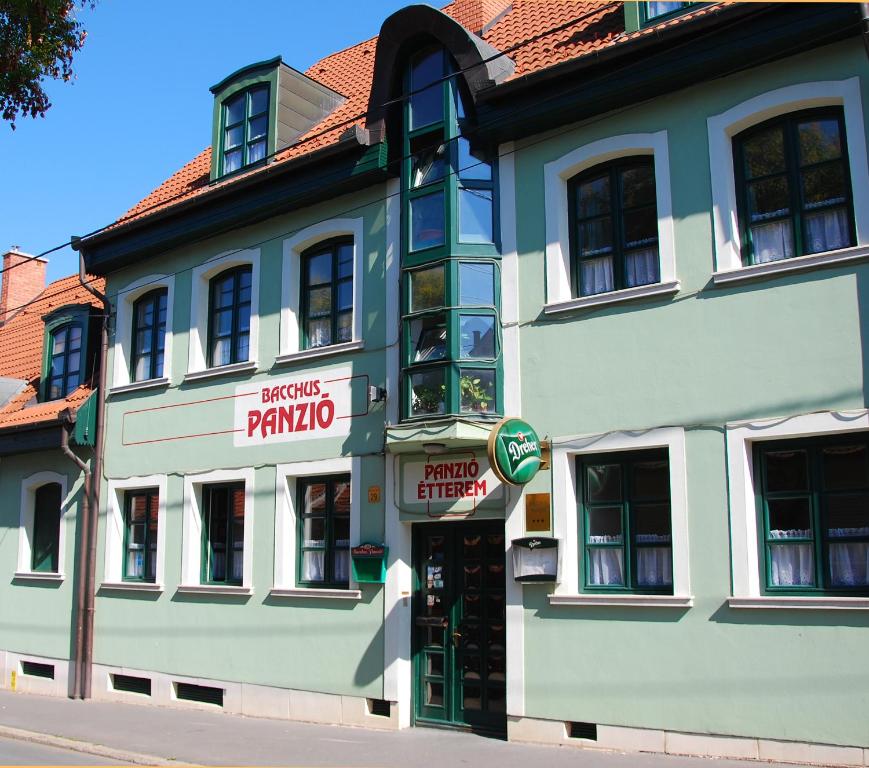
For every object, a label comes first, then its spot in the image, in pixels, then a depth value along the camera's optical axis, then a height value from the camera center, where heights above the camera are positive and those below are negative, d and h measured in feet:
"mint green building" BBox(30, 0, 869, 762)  30.96 +5.89
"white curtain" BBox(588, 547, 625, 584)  34.47 -0.83
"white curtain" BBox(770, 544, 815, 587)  30.58 -0.77
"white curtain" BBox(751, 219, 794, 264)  32.27 +9.89
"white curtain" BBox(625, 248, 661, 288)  35.20 +9.87
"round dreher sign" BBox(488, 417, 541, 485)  33.86 +3.24
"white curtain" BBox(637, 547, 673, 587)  33.37 -0.82
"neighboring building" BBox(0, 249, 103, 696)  54.70 +3.26
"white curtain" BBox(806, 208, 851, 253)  31.17 +9.86
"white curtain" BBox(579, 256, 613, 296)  36.29 +9.92
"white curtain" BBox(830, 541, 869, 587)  29.53 -0.73
